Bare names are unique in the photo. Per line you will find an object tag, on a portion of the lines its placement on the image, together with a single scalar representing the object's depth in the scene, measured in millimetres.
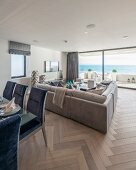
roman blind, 5560
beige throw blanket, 3567
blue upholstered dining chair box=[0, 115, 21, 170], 1005
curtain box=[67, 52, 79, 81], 9144
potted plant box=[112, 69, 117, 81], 9867
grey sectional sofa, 2793
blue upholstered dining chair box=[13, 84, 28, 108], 2625
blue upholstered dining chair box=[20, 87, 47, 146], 1998
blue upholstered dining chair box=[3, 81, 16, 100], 2971
